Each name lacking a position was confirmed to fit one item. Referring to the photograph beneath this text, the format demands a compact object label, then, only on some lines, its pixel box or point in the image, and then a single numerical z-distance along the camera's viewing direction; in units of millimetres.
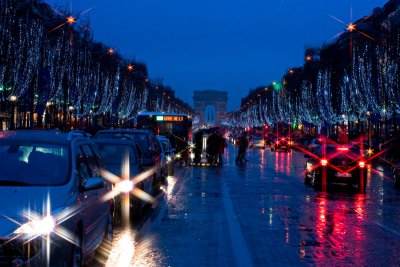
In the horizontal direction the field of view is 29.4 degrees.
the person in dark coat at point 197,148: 45750
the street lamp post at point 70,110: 65500
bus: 49188
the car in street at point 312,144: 54953
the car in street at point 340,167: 25281
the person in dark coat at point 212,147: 42281
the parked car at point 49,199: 7194
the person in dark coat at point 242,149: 45000
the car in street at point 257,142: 80750
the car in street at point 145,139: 21578
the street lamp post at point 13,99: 45847
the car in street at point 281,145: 74938
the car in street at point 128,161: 16453
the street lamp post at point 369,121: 57119
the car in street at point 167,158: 25359
